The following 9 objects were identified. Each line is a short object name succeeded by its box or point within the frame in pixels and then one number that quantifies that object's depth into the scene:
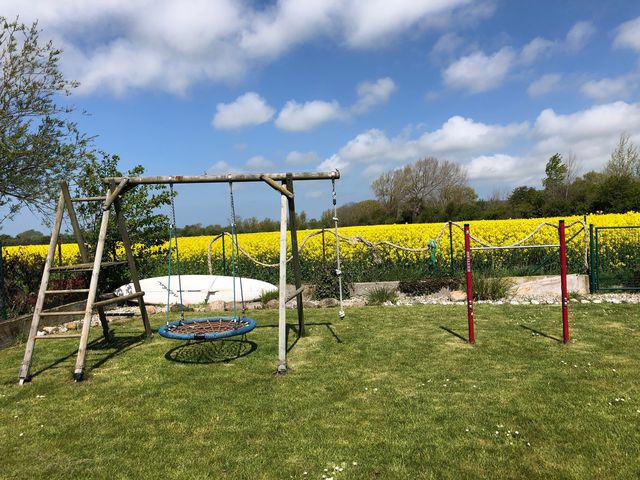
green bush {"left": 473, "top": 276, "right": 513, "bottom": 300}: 9.68
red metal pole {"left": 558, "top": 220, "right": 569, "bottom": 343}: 5.79
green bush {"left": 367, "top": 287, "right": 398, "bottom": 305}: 9.84
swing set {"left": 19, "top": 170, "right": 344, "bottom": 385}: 5.16
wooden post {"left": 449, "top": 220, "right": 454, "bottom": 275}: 11.11
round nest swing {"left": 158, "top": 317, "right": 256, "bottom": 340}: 4.87
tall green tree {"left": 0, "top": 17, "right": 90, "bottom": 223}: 8.65
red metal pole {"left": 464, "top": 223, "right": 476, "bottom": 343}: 6.04
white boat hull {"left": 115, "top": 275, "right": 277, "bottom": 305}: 10.77
